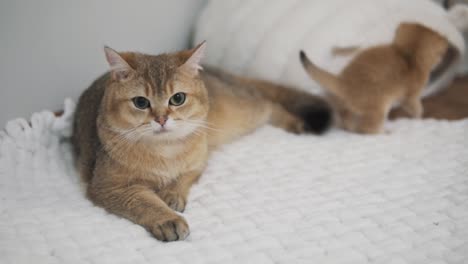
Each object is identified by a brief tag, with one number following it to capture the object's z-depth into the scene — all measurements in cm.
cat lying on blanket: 120
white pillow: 186
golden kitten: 166
